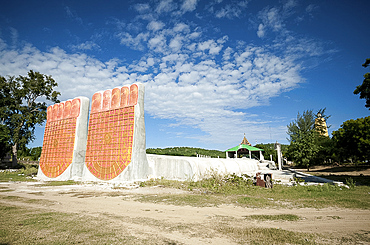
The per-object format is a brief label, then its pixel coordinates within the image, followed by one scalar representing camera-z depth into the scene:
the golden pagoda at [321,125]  38.81
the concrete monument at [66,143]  17.70
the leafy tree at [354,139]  21.82
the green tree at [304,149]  23.02
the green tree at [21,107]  27.50
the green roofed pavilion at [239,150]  32.09
